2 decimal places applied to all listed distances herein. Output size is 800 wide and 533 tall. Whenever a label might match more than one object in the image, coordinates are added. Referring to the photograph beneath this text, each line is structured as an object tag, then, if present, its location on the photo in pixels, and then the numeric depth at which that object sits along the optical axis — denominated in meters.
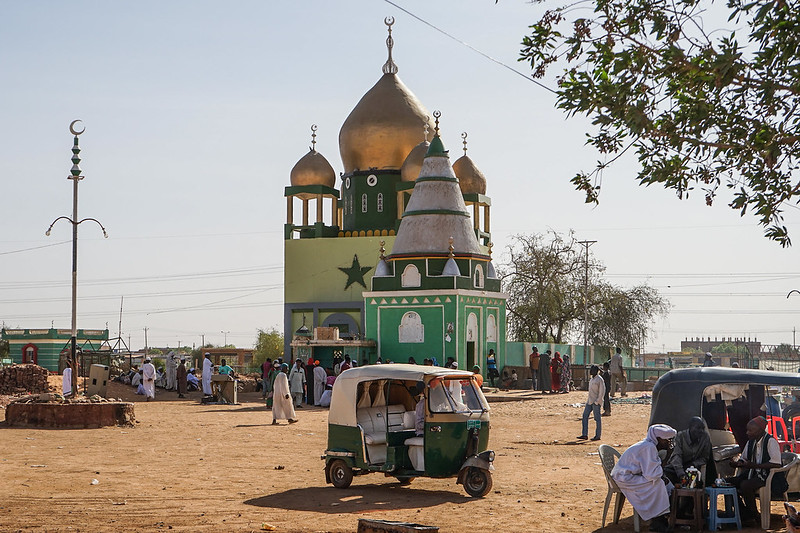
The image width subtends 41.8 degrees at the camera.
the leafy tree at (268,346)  76.12
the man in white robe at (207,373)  33.62
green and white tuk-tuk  12.74
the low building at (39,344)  68.00
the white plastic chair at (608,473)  10.57
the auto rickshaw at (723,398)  11.45
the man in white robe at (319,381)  31.02
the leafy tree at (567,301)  57.41
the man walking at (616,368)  30.62
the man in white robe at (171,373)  38.53
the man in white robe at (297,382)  29.38
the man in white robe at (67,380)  28.55
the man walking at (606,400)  26.12
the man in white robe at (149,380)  32.59
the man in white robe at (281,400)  24.16
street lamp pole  24.55
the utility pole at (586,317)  52.78
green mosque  39.59
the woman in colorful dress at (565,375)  36.12
